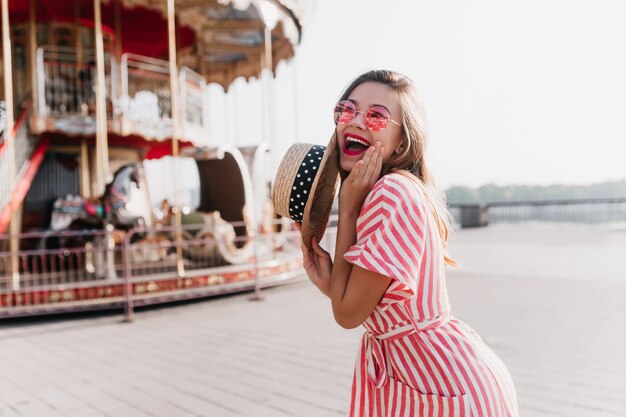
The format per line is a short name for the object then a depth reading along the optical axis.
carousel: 7.85
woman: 1.20
